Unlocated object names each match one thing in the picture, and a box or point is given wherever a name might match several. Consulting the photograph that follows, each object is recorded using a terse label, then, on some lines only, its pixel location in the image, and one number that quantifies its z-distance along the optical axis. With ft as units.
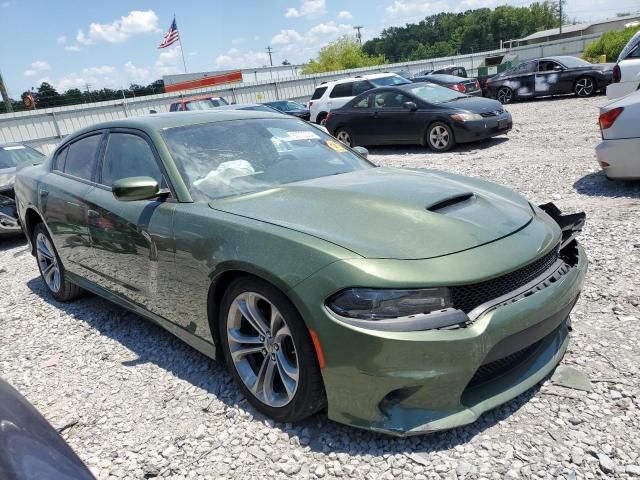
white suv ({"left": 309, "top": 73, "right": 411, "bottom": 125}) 49.44
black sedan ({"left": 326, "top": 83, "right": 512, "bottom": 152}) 32.65
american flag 122.42
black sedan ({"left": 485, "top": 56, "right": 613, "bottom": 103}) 50.80
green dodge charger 6.77
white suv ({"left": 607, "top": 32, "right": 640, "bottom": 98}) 29.37
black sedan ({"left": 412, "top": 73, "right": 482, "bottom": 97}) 53.83
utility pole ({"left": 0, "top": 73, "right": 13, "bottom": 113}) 87.15
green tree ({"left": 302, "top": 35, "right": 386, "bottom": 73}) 211.00
